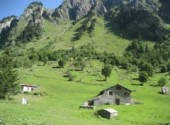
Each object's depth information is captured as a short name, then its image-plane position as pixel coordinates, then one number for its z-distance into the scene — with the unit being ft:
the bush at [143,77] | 431.43
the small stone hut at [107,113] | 168.60
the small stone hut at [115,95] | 291.34
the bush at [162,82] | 428.44
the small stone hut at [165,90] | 373.85
